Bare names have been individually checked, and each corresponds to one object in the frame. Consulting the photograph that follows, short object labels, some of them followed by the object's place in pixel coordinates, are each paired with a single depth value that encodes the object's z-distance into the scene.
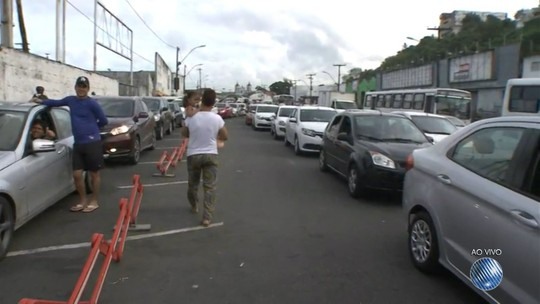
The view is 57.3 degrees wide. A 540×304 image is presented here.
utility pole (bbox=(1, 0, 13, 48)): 15.79
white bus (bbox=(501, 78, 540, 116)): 14.52
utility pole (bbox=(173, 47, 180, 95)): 50.09
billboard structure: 27.16
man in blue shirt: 6.70
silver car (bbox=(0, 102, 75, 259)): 5.07
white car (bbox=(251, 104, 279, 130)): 27.53
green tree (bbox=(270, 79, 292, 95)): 158.00
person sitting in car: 6.09
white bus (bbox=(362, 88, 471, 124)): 22.86
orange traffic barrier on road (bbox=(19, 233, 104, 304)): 3.16
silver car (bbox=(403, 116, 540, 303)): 3.24
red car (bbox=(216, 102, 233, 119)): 44.69
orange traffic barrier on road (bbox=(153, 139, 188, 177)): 10.27
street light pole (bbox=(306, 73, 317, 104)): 66.89
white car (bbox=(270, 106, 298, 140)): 20.47
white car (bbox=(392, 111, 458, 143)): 12.98
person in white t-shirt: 6.38
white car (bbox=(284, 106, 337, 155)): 14.32
